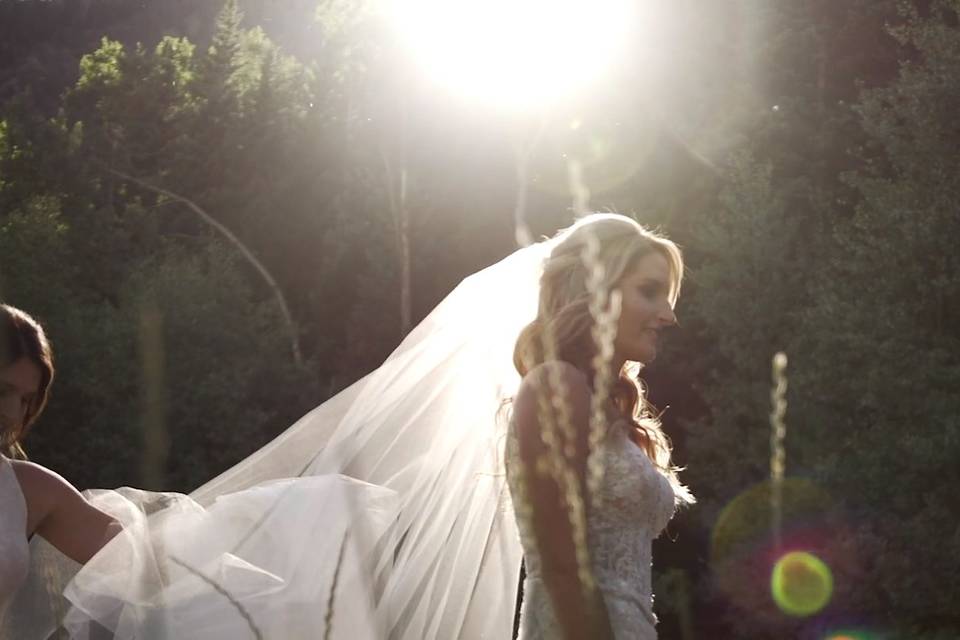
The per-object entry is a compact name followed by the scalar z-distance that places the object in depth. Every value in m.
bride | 2.64
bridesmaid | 2.91
